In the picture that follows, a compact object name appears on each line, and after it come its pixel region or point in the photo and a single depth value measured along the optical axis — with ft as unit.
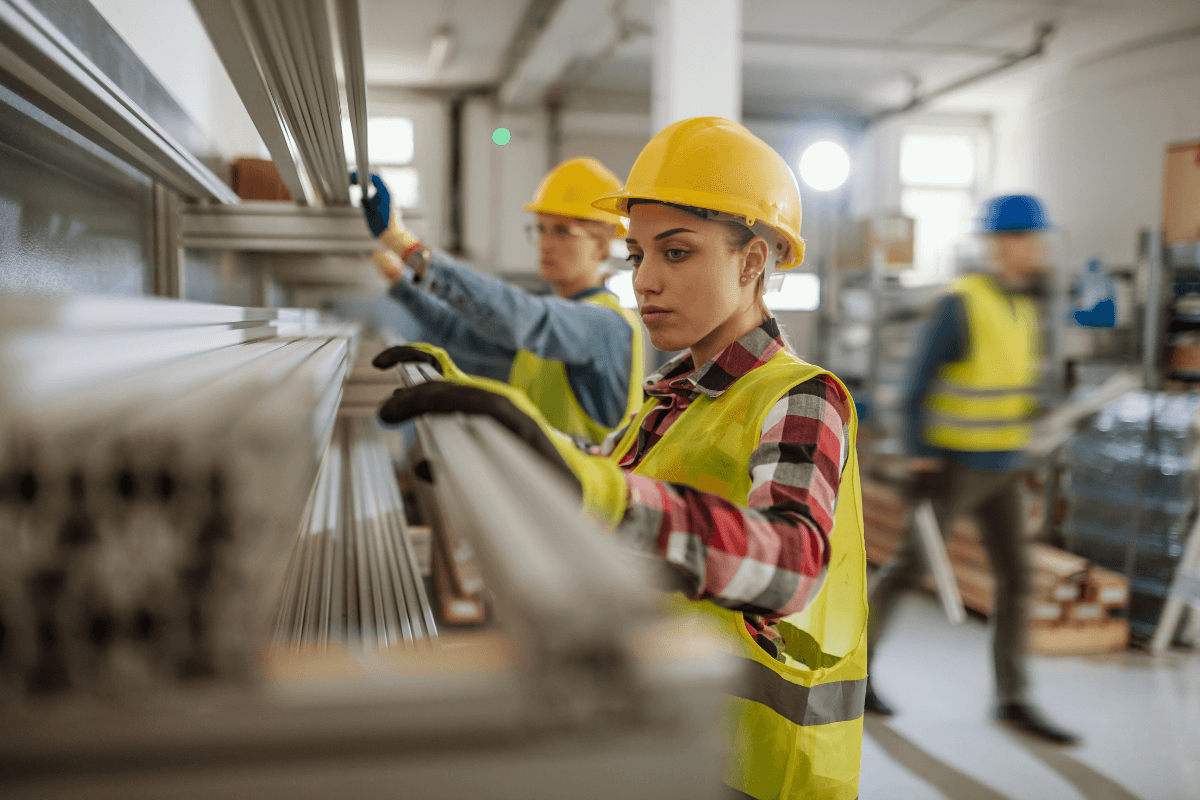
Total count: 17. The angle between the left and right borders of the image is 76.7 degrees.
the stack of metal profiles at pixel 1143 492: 15.37
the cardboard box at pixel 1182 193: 17.79
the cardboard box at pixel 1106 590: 14.98
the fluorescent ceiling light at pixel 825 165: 22.33
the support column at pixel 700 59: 12.57
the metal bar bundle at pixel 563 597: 1.31
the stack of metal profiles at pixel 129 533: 1.22
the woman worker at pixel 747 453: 2.72
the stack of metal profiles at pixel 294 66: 2.40
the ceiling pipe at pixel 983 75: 26.00
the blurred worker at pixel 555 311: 6.56
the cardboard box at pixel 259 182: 7.31
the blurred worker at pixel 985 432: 11.83
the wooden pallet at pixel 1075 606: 14.84
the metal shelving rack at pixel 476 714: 1.28
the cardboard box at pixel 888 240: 26.14
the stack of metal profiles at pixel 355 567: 3.64
